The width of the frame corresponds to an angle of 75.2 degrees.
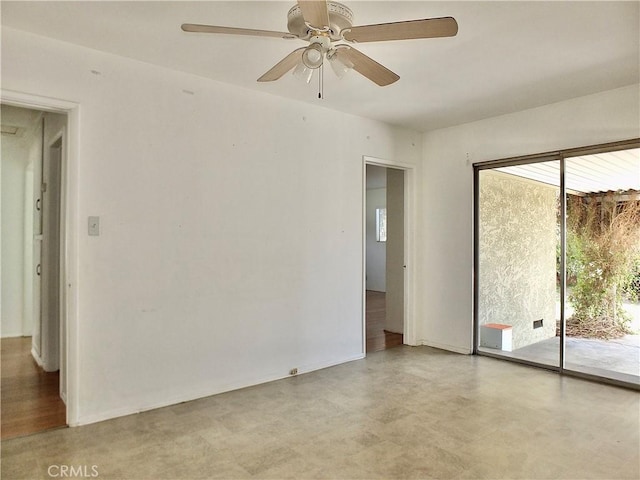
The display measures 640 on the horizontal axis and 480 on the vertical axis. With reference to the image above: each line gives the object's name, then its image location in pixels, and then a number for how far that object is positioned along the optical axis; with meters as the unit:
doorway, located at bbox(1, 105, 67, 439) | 3.11
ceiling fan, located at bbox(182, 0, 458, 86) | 1.85
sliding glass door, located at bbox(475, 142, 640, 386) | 3.73
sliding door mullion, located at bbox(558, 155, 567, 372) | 3.96
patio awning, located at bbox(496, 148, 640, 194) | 3.65
